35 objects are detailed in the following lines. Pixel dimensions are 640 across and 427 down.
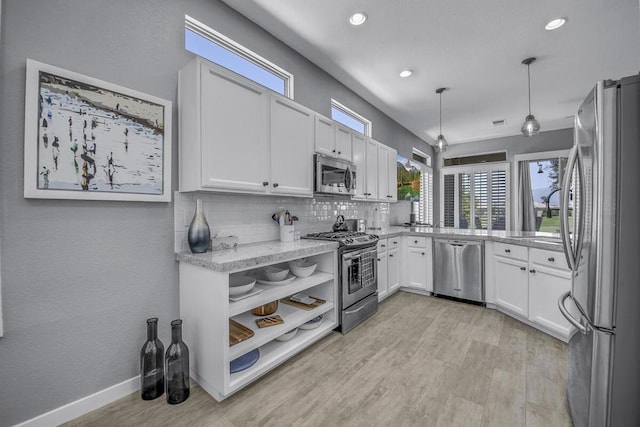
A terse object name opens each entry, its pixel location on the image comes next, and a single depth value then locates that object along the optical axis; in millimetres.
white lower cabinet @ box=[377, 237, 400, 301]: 3483
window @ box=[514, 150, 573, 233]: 5891
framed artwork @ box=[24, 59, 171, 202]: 1448
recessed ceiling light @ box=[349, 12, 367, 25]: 2516
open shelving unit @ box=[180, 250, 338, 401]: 1691
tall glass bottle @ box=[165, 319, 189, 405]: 1712
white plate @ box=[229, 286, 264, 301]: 1888
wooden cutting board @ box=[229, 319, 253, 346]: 1884
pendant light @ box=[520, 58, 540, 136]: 3321
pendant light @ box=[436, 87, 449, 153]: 4016
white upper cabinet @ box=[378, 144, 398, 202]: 4156
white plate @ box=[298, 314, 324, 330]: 2459
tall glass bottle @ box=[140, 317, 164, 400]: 1729
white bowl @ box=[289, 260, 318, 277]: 2446
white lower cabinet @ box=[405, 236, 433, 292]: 3811
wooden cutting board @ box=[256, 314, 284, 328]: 2143
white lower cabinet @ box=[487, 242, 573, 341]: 2494
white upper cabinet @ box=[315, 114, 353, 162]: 2939
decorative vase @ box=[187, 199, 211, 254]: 1964
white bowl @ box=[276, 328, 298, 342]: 2236
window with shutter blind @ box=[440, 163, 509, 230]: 6496
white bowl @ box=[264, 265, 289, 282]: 2254
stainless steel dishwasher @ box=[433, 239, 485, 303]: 3402
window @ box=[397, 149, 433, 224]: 5656
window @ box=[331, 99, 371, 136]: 3855
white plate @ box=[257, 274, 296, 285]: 2246
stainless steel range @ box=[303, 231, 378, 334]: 2648
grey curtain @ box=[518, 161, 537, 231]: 6145
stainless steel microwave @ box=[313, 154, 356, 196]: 2855
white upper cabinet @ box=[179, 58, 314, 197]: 1902
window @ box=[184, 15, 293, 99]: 2221
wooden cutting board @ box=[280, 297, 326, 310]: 2521
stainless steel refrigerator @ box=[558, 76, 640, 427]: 1172
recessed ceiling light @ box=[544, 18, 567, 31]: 2582
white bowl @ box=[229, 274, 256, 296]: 1902
